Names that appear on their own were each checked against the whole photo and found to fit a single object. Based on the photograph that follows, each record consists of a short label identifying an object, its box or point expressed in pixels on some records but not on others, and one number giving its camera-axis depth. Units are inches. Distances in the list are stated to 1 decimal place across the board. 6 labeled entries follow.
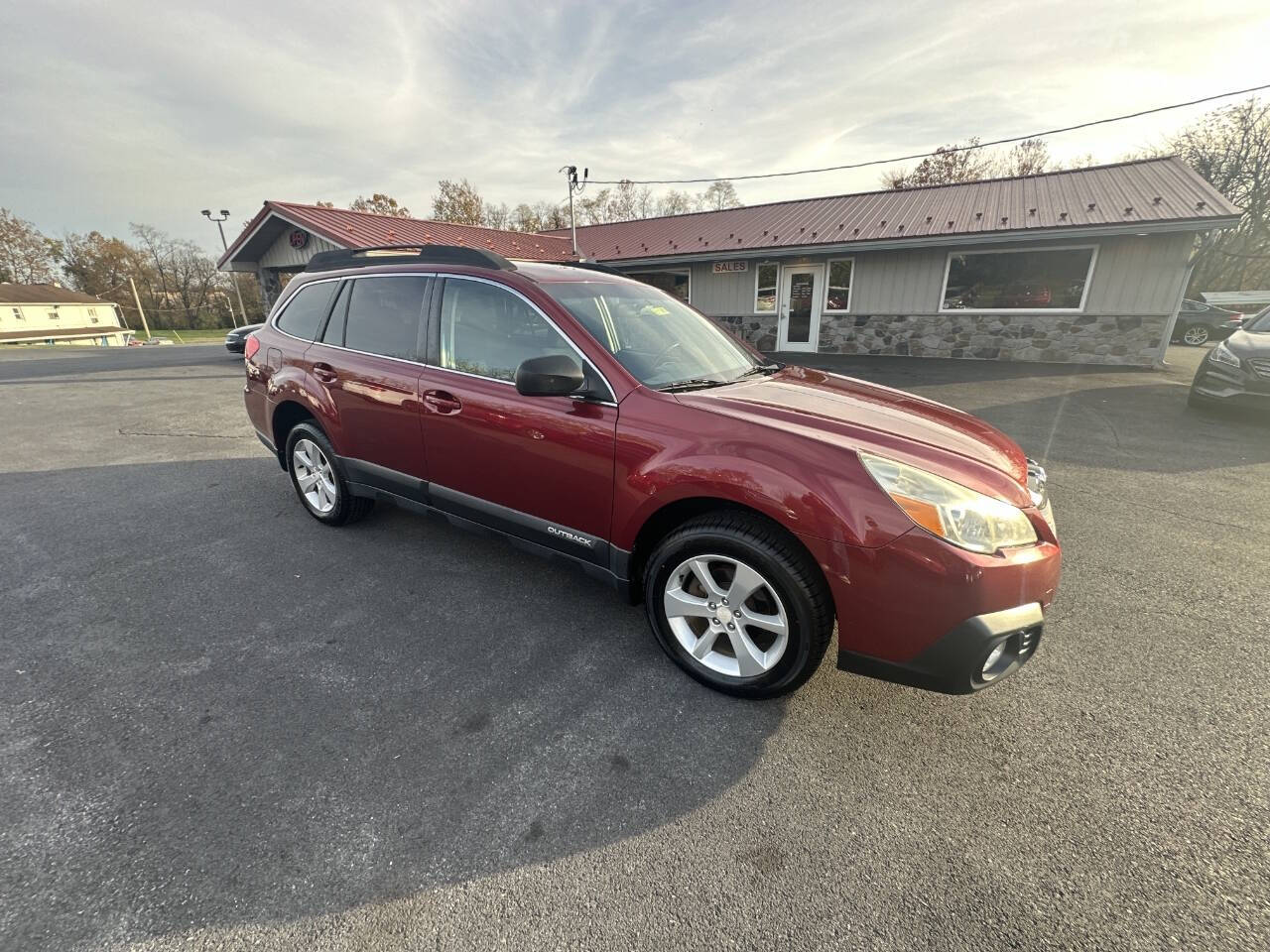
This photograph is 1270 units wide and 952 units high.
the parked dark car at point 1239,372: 255.1
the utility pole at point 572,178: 740.6
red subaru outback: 75.9
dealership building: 420.5
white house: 1680.6
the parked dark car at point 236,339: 608.7
